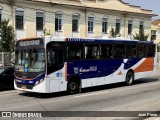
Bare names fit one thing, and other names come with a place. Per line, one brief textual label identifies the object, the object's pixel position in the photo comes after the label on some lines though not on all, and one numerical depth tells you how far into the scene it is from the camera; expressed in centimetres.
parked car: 1734
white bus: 1452
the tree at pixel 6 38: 3262
